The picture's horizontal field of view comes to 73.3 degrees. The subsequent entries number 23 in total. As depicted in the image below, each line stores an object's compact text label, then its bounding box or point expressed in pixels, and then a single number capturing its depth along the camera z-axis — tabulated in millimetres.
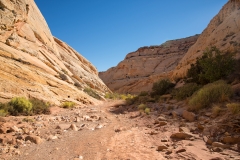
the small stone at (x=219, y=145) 3616
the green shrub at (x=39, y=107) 8190
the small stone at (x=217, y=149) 3531
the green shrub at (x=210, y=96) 6895
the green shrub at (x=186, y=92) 10635
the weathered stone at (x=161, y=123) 6266
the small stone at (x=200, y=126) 4980
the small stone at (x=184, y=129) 4990
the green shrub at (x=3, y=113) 6527
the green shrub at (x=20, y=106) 7441
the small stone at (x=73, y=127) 5847
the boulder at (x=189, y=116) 6182
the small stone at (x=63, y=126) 5882
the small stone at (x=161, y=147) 3992
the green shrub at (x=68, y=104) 10659
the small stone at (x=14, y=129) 5098
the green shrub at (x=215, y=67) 10836
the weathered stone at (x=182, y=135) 4506
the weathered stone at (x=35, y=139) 4516
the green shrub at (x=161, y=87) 15627
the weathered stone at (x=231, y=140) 3750
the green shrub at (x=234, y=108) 4872
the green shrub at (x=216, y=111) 5543
